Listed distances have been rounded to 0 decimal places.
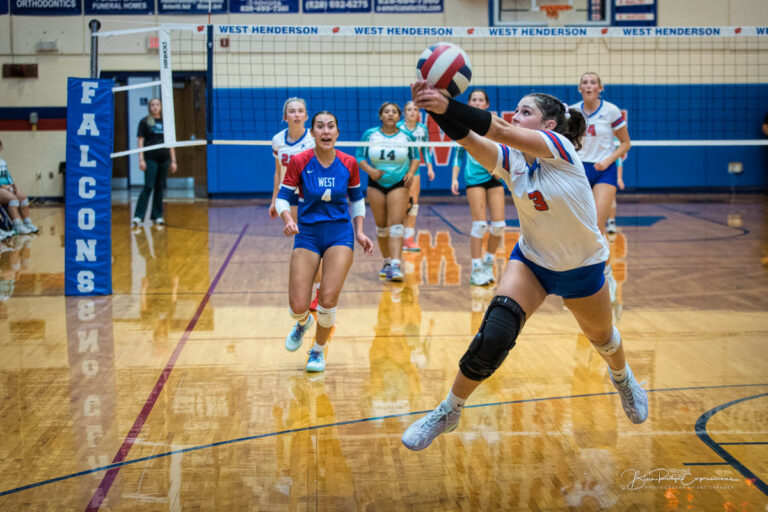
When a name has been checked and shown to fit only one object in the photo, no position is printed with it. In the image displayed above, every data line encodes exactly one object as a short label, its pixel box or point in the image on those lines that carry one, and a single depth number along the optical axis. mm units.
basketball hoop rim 15812
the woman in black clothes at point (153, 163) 12492
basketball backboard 15836
